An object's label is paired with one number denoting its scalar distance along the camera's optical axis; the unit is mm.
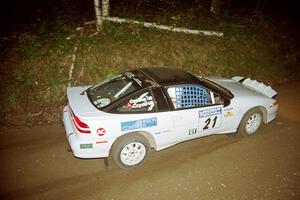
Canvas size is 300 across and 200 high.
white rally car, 4977
